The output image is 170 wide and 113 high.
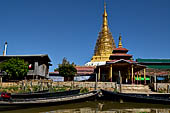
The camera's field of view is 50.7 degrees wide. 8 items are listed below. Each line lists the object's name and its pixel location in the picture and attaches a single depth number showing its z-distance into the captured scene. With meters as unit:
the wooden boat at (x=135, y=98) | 15.59
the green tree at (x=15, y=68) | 27.94
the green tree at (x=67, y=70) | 32.12
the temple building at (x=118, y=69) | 31.56
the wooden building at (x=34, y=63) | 31.56
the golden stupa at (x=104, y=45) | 53.25
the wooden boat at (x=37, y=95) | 15.07
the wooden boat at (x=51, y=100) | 12.95
